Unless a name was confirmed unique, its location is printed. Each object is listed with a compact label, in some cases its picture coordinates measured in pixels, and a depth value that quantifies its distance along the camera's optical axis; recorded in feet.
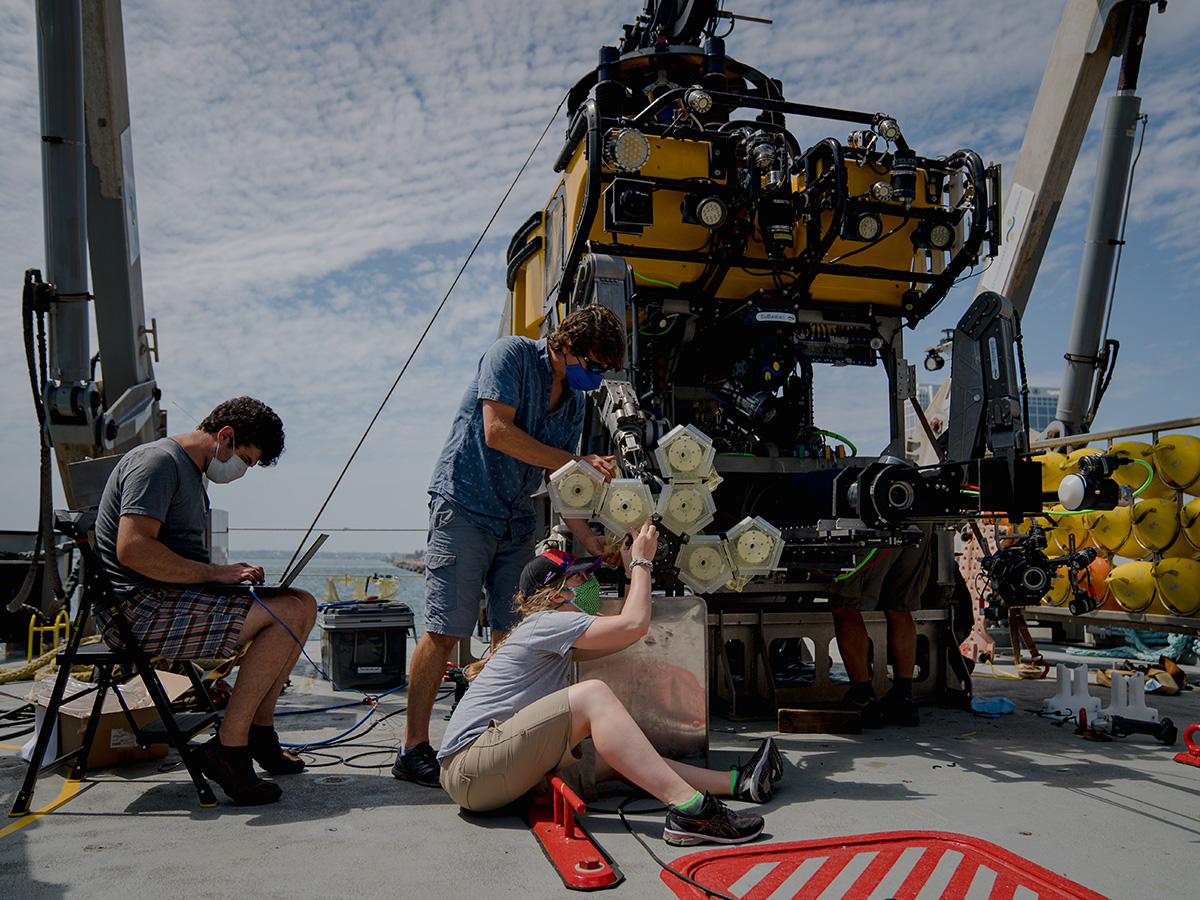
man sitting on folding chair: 10.26
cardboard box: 11.50
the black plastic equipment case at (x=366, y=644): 19.33
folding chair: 9.72
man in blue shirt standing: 11.59
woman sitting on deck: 8.86
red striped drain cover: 7.40
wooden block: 14.53
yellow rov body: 16.84
